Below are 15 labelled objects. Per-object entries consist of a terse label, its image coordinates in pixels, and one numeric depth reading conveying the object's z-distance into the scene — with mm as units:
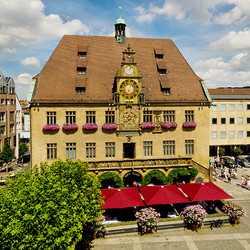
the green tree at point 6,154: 46325
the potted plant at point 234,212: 21716
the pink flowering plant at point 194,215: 20688
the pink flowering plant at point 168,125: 31906
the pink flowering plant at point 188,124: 32688
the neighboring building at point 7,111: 54406
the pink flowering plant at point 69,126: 29516
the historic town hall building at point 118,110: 29953
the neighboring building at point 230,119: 54125
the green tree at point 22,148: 53731
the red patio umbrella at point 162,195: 22569
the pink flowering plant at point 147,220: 20266
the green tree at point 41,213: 12250
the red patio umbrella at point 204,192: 23156
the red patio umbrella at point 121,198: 21906
